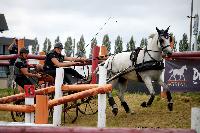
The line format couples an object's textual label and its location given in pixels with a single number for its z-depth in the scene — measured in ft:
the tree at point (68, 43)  567.66
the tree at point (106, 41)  513.94
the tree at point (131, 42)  468.68
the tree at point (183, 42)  451.16
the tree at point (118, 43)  536.33
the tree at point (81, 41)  553.70
